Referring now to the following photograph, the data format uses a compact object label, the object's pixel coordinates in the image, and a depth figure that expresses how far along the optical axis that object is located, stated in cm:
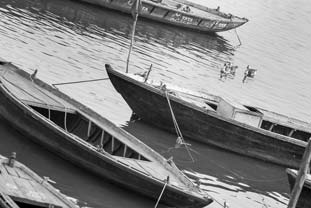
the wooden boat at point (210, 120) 2911
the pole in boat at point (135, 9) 3017
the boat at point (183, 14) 4759
